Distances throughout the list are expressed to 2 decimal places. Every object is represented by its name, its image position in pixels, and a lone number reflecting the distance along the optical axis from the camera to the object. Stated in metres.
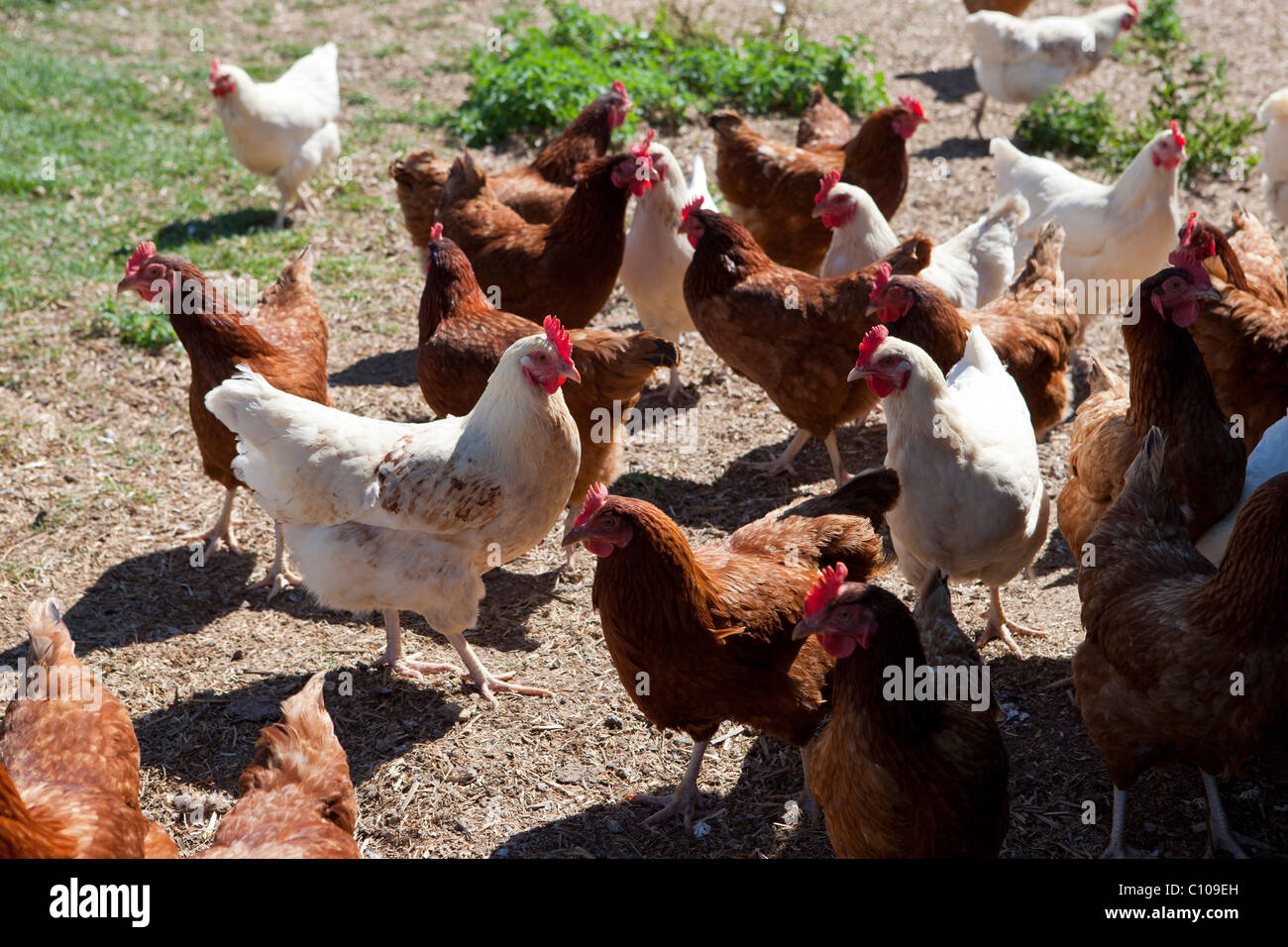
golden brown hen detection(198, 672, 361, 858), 3.13
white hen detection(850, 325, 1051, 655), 4.50
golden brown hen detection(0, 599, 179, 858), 3.05
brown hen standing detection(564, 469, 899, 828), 3.77
